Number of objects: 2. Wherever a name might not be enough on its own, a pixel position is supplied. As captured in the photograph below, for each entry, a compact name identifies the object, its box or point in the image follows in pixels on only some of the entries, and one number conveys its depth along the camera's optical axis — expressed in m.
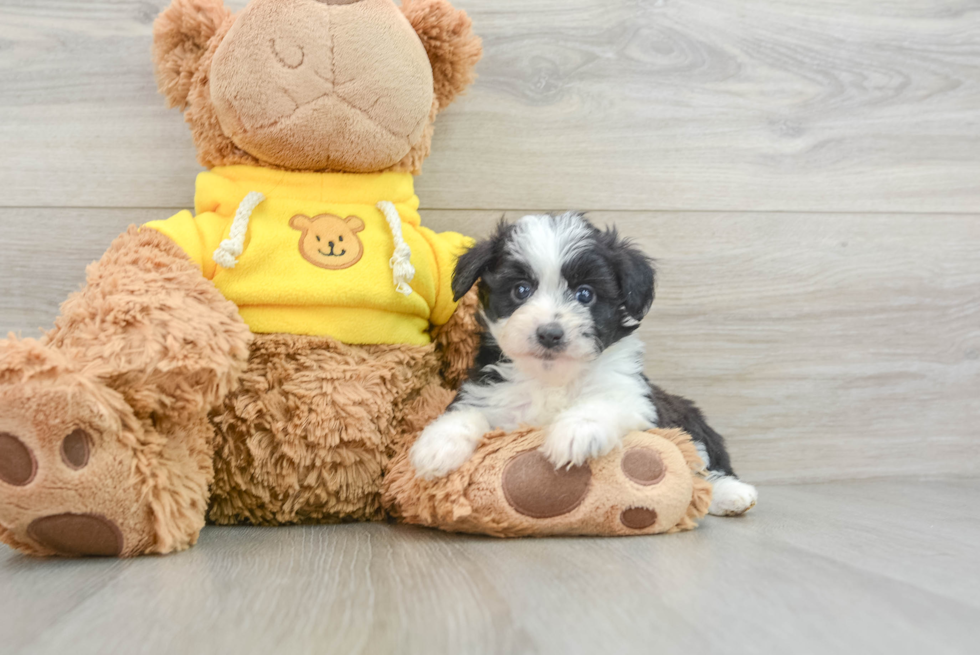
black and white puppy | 0.74
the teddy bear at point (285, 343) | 0.68
